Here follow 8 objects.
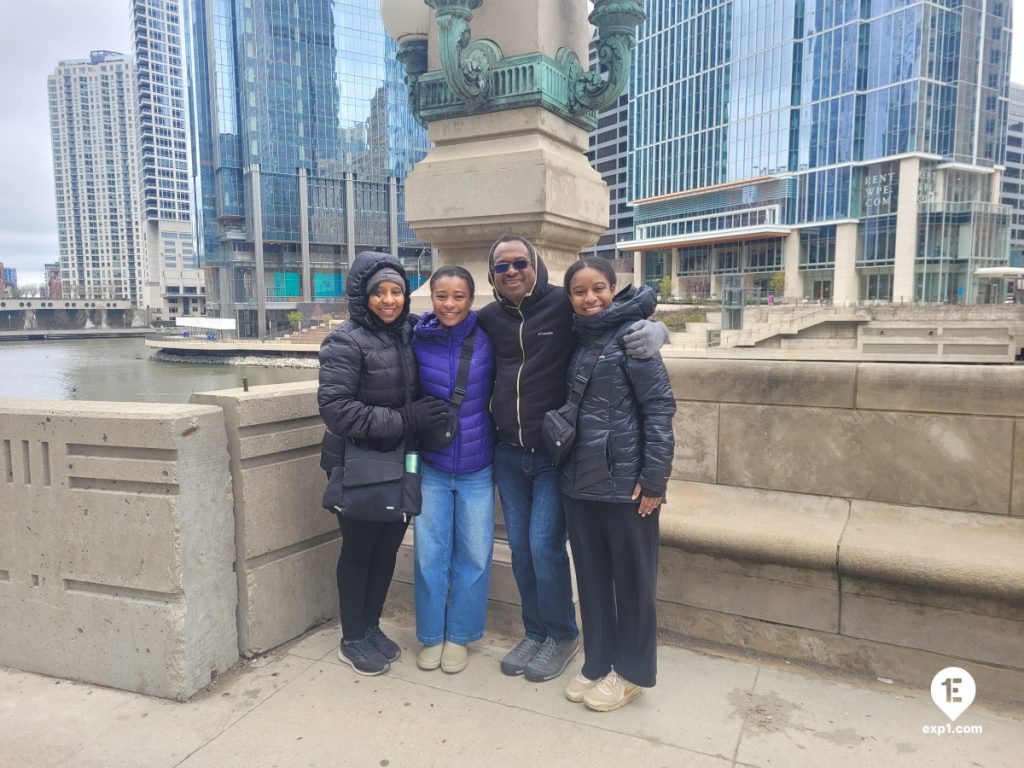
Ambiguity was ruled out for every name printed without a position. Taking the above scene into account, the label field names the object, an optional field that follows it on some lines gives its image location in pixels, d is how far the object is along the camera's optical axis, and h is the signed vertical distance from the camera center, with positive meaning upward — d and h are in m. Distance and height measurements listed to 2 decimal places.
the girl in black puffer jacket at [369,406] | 2.87 -0.37
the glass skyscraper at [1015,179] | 93.69 +21.86
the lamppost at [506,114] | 3.96 +1.33
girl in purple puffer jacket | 3.07 -0.83
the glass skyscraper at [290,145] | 75.94 +21.10
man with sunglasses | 2.94 -0.48
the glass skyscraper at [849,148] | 57.38 +16.22
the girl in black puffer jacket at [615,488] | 2.67 -0.68
